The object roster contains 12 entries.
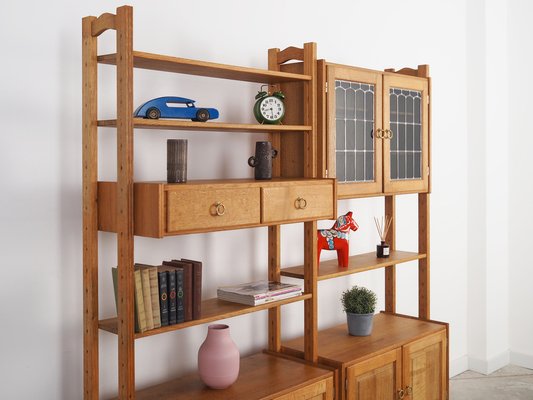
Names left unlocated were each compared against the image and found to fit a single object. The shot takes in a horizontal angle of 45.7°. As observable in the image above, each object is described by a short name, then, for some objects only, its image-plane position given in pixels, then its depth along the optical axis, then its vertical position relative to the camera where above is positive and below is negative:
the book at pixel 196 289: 2.26 -0.34
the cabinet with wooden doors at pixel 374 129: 2.82 +0.32
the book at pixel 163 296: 2.18 -0.35
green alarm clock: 2.65 +0.37
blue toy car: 2.22 +0.31
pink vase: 2.38 -0.62
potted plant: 3.11 -0.57
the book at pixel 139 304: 2.10 -0.36
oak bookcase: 2.07 -0.09
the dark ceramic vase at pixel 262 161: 2.58 +0.14
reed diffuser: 3.34 -0.22
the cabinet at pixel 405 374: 2.81 -0.86
